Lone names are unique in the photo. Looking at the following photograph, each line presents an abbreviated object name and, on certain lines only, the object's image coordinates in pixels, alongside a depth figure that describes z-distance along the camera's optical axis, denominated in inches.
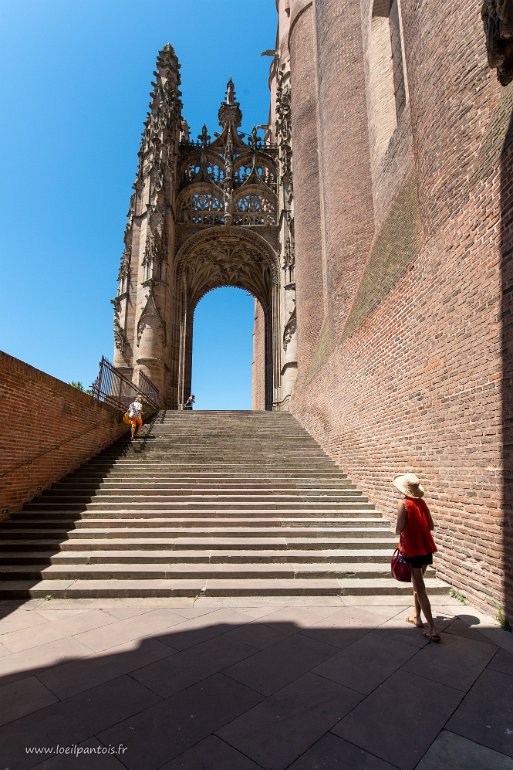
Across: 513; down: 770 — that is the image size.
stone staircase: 189.2
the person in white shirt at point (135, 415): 430.9
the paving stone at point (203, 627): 133.7
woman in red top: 140.9
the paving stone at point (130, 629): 133.5
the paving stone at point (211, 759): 77.9
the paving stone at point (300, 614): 151.6
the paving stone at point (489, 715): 86.4
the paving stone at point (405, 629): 134.1
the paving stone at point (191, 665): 107.3
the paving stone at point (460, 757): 78.4
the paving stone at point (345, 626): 136.4
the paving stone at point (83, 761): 77.8
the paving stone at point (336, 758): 78.0
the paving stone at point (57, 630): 133.8
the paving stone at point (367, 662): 108.1
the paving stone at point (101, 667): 106.2
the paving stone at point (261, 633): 133.0
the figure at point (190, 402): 863.1
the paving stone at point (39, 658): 114.1
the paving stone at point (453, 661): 110.3
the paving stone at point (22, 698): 94.6
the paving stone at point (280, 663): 108.6
